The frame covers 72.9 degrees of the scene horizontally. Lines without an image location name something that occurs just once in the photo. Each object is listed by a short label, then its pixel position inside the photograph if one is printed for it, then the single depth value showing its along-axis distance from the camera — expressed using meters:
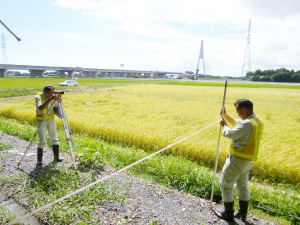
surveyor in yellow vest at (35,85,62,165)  5.33
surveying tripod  5.21
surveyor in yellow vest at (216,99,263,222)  3.48
